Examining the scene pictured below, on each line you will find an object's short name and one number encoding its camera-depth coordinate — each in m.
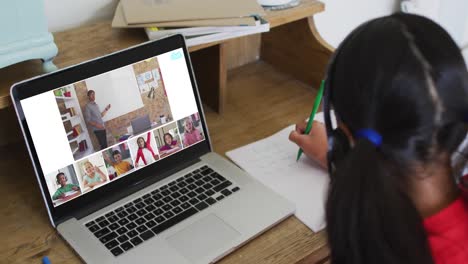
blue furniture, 0.77
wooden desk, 0.81
